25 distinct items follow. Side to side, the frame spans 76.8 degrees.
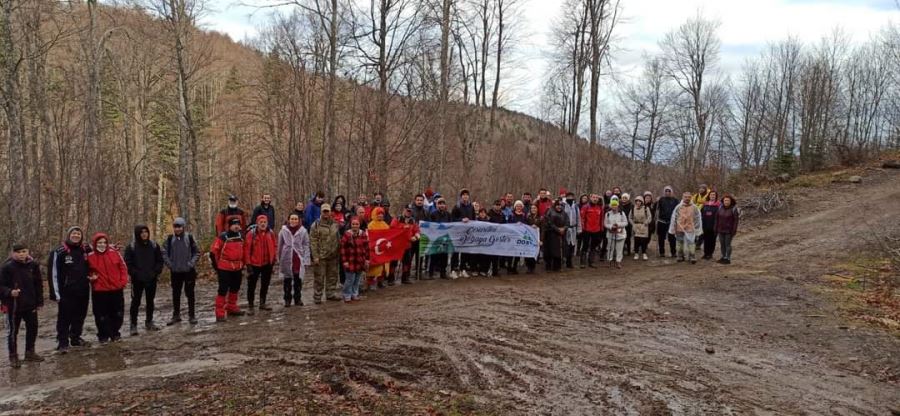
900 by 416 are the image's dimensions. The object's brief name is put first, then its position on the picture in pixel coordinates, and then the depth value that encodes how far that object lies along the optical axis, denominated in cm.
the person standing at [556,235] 1334
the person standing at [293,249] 1012
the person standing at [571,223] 1384
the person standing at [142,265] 873
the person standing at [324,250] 1026
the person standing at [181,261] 914
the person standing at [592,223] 1395
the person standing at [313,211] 1254
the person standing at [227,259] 935
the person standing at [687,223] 1383
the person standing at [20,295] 728
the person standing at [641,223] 1430
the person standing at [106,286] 815
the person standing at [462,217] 1304
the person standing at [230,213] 1147
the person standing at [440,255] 1280
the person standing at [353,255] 1038
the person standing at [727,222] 1347
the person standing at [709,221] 1403
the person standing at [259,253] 971
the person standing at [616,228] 1387
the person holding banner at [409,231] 1196
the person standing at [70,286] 783
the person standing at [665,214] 1476
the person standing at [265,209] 1198
